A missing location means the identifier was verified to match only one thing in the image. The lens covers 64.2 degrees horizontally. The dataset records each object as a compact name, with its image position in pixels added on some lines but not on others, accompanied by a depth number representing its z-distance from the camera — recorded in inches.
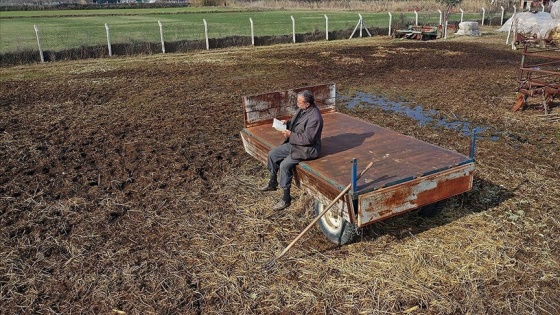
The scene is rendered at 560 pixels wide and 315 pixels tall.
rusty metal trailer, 178.7
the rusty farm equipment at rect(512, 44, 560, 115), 398.9
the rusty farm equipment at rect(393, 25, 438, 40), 982.4
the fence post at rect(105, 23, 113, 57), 817.2
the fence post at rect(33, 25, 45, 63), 769.6
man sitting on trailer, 212.1
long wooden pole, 174.1
